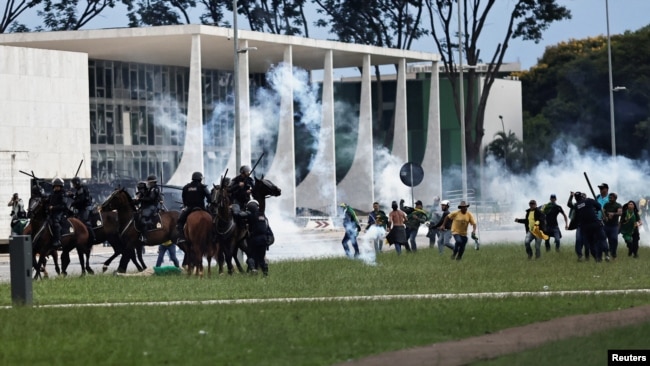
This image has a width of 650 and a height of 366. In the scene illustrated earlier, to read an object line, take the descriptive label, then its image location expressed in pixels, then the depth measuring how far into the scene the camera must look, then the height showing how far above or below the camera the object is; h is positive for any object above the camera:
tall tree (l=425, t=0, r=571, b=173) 88.44 +9.27
